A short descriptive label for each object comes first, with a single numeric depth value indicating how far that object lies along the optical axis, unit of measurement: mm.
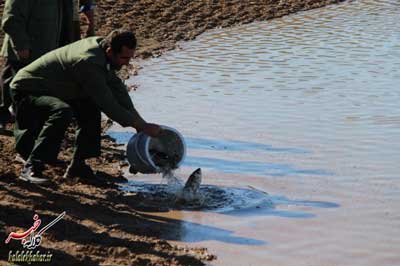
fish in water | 13452
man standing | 14211
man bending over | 12937
